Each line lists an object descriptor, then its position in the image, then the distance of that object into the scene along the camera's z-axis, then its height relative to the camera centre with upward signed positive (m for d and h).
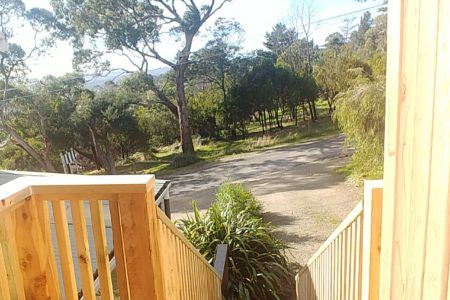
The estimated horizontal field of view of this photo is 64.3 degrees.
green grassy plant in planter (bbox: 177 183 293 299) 2.77 -1.26
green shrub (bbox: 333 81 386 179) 5.15 -0.49
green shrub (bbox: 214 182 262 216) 3.76 -1.11
